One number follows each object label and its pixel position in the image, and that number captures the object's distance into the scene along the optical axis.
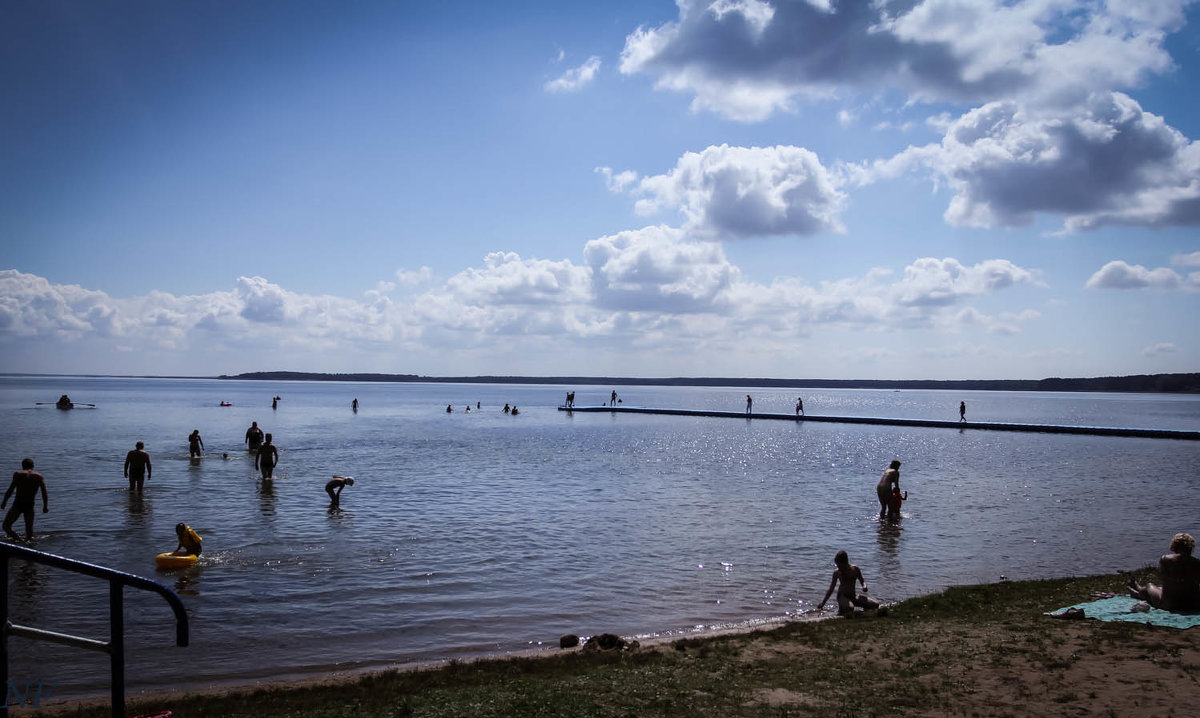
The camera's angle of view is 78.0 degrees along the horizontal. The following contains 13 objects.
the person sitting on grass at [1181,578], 9.89
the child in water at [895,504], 20.50
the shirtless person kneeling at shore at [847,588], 11.81
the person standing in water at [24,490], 16.09
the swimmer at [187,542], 14.89
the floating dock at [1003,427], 50.28
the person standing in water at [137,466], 23.70
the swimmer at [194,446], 35.47
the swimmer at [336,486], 22.27
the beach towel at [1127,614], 9.55
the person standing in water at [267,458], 26.36
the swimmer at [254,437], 34.03
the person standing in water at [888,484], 20.47
